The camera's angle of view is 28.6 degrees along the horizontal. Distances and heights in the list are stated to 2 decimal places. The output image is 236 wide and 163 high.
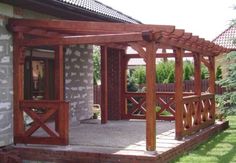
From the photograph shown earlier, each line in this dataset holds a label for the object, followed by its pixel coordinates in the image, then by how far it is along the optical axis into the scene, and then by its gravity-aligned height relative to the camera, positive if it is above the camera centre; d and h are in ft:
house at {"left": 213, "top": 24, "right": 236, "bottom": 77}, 98.99 +10.86
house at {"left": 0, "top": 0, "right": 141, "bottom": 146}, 33.63 +2.28
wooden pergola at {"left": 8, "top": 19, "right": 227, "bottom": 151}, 30.35 +2.69
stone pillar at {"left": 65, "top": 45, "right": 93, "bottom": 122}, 47.21 +0.73
